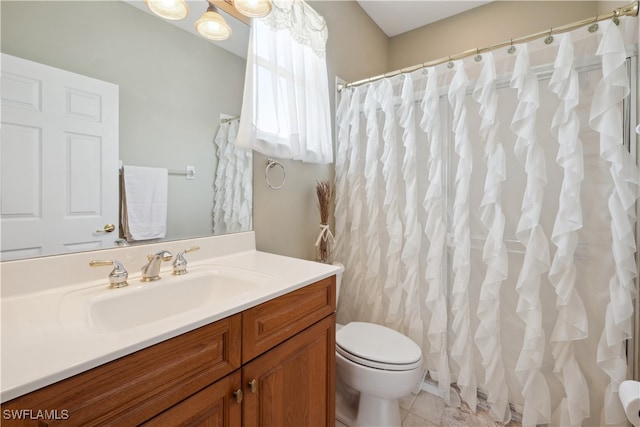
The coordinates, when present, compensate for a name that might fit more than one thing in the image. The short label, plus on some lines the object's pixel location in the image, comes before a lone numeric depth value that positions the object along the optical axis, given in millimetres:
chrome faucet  960
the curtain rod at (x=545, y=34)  1152
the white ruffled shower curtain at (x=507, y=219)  1228
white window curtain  1293
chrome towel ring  1513
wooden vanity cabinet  503
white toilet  1300
